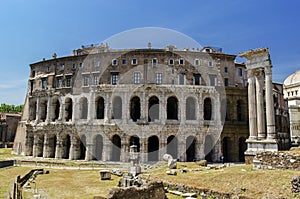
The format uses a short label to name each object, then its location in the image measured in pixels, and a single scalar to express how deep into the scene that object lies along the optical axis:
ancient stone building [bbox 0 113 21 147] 57.72
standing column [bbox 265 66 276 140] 22.80
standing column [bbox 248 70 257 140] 24.70
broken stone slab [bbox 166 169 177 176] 18.67
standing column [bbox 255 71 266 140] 23.73
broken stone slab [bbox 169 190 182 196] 13.71
